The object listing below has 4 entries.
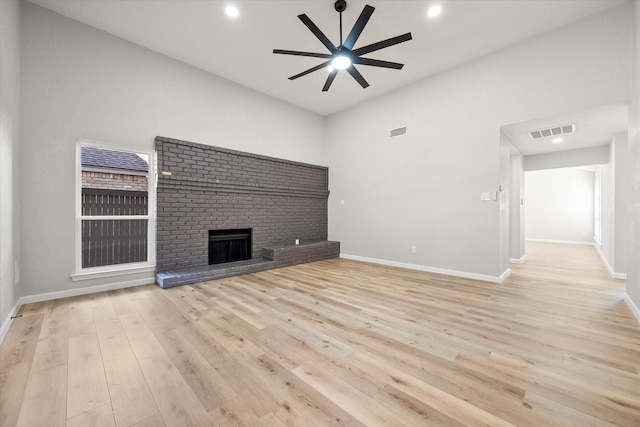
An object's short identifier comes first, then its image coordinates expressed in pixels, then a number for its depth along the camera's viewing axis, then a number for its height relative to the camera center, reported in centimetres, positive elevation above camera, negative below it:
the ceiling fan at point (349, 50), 265 +192
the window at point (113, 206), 368 +12
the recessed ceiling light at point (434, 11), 320 +254
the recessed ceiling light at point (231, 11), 325 +258
